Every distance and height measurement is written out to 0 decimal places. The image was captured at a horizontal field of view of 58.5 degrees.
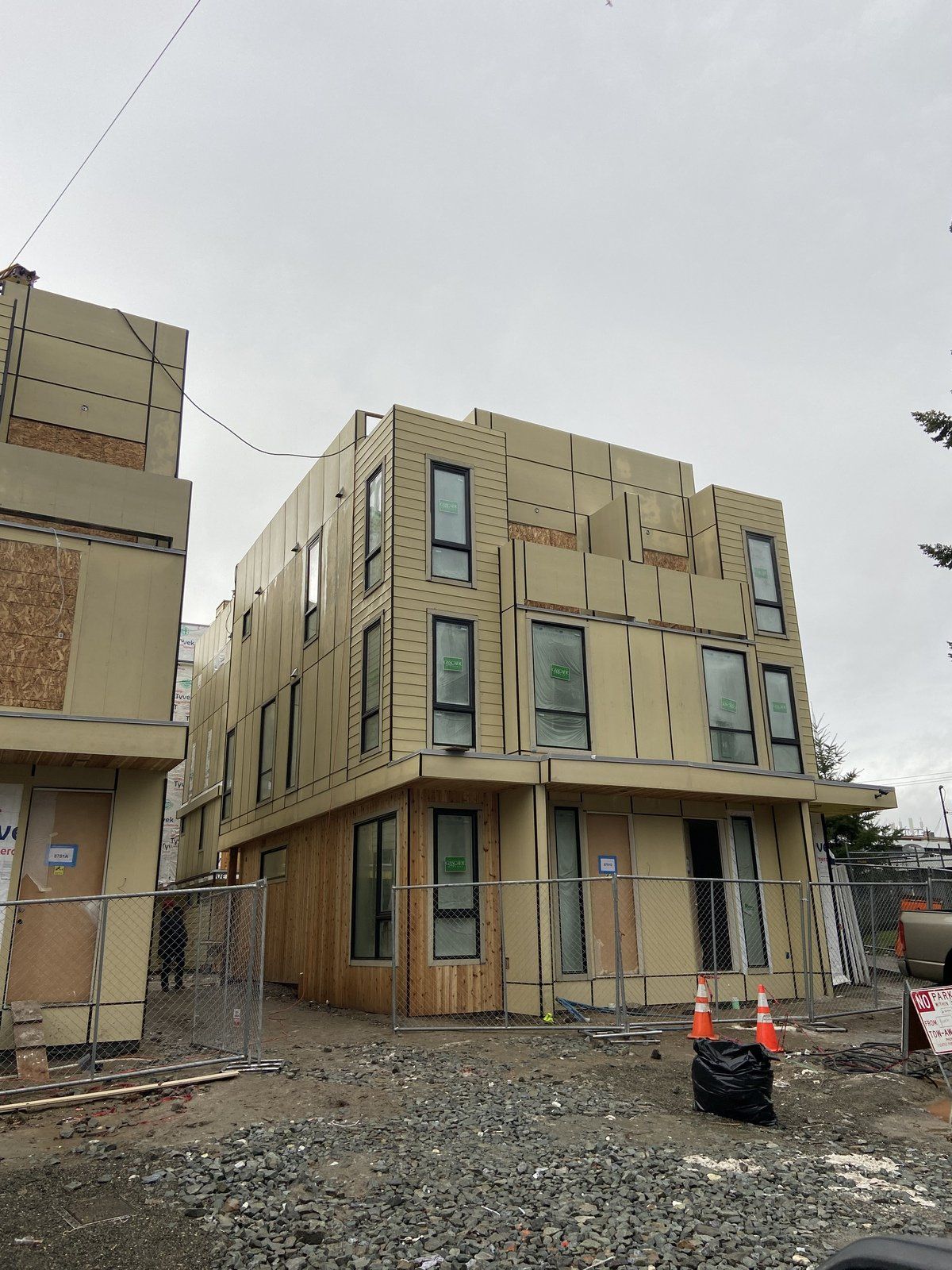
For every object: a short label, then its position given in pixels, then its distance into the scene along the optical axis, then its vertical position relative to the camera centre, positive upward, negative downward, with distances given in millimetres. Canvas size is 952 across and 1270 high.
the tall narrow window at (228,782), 23375 +3382
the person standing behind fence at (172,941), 14109 -496
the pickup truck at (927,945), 11430 -648
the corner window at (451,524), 14945 +6510
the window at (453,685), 14000 +3513
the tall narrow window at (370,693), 14547 +3548
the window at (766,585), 17625 +6315
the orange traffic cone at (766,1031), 9242 -1371
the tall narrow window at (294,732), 18406 +3711
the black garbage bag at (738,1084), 6848 -1433
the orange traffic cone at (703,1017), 9781 -1286
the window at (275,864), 19041 +966
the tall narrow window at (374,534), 15224 +6518
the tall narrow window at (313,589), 18422 +6704
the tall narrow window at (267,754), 20188 +3577
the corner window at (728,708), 15961 +3484
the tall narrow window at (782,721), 16703 +3378
